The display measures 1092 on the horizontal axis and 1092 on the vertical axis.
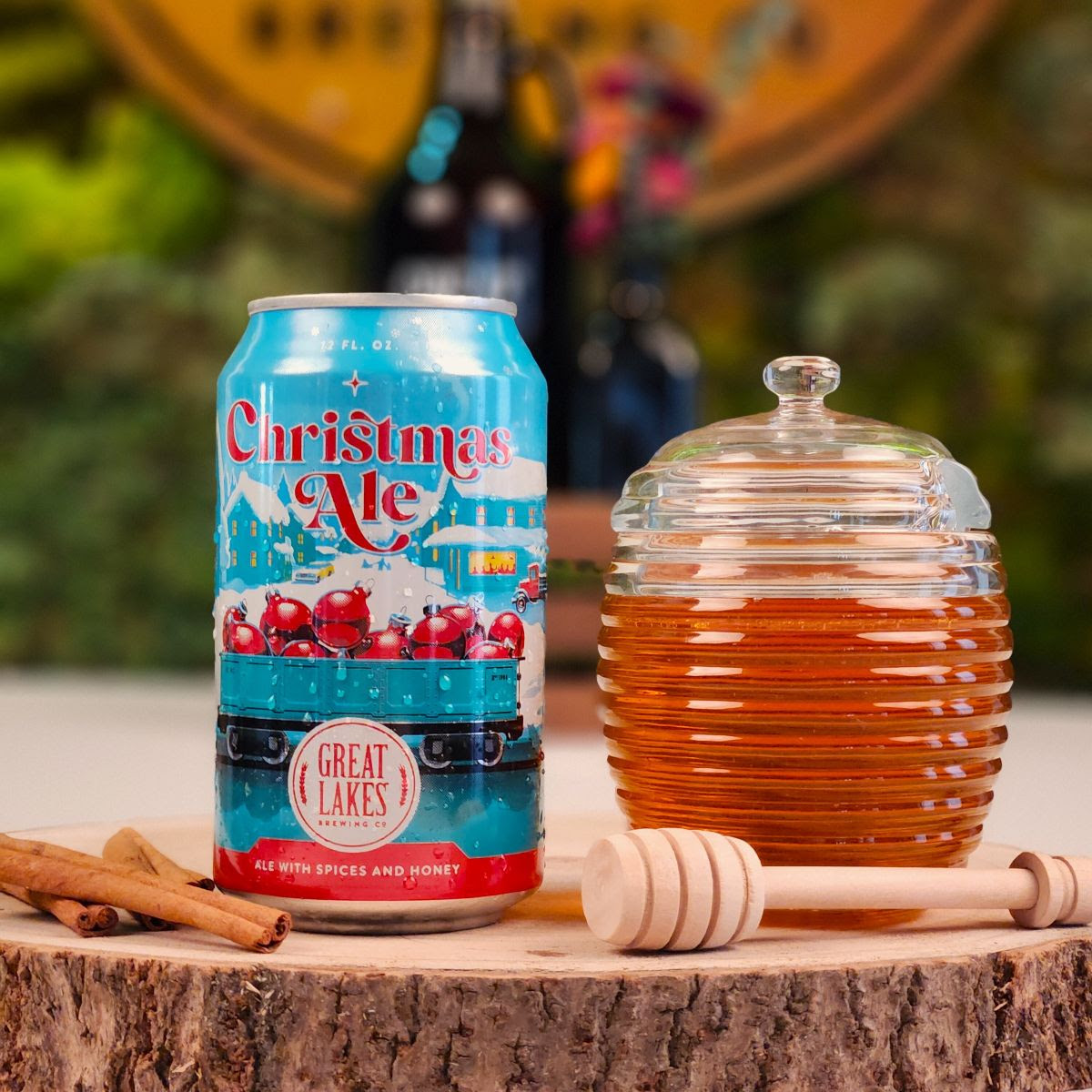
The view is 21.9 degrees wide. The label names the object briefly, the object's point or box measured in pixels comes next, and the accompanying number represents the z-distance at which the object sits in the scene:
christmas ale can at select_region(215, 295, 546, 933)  0.53
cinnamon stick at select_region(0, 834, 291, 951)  0.52
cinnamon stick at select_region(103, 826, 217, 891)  0.56
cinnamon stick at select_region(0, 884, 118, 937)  0.53
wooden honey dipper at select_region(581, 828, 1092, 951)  0.51
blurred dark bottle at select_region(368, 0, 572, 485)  1.13
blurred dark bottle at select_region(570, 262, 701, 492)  1.16
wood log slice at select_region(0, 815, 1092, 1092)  0.50
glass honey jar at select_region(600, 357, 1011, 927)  0.55
